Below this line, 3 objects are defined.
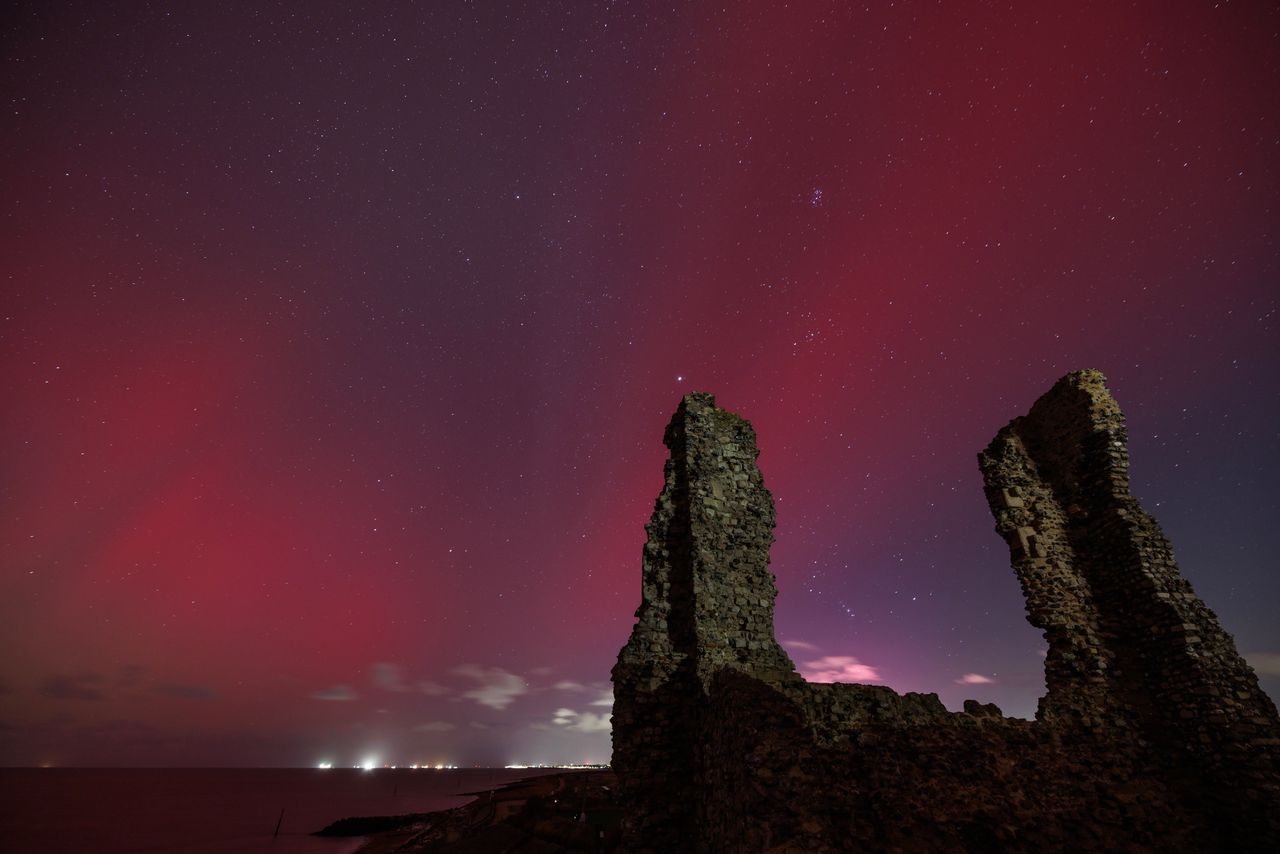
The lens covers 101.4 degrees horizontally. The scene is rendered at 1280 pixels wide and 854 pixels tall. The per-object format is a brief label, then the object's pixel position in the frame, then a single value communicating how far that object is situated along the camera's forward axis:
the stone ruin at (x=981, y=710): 5.96
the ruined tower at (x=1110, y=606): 8.37
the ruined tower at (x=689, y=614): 7.41
